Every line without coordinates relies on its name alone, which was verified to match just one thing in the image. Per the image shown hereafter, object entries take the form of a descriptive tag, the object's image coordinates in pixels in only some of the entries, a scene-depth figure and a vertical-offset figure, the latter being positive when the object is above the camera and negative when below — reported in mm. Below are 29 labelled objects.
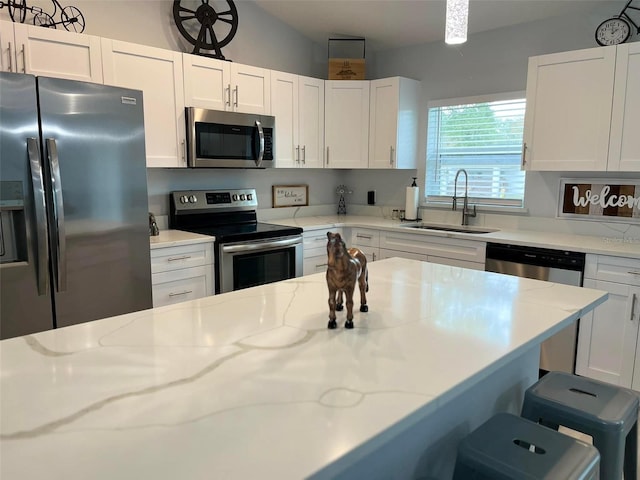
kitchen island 764 -438
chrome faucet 4125 -171
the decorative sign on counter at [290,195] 4441 -150
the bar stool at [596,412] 1513 -768
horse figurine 1309 -258
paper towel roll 4316 -203
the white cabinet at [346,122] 4301 +539
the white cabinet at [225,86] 3342 +706
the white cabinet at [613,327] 2770 -873
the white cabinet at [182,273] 2941 -614
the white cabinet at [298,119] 3936 +535
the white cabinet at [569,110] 3039 +491
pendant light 1513 +530
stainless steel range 3268 -407
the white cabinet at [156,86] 2939 +607
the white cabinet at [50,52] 2510 +704
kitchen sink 3902 -403
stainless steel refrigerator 2156 -132
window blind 3873 +290
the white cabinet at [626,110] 2908 +459
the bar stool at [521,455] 1218 -739
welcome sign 3266 -117
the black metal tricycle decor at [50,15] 2777 +1004
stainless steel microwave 3361 +303
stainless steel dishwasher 2955 -582
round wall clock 3146 +1028
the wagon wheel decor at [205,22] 3551 +1222
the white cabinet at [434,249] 3412 -527
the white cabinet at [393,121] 4191 +541
